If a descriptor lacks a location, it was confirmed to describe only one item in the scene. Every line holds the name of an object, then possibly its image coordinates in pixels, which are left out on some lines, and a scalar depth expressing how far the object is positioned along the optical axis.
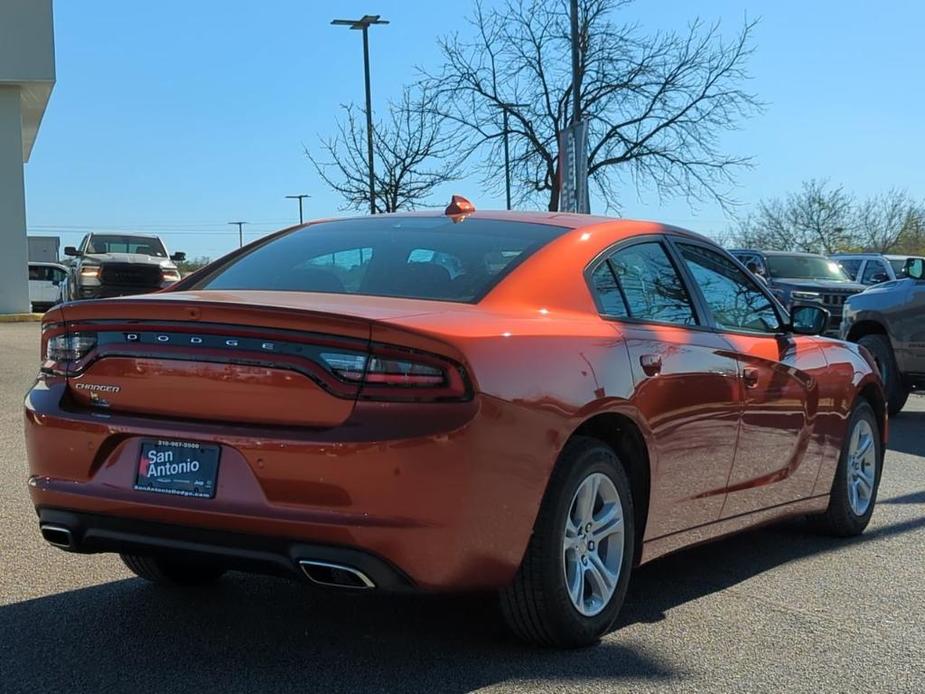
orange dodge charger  3.44
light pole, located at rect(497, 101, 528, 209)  25.31
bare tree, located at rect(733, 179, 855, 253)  66.06
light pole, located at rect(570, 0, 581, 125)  19.69
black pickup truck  18.42
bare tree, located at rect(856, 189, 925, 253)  66.12
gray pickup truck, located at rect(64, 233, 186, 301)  20.08
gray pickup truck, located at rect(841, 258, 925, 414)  11.48
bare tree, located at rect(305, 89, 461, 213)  28.17
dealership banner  16.97
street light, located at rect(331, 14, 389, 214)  25.63
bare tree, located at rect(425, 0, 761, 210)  24.02
